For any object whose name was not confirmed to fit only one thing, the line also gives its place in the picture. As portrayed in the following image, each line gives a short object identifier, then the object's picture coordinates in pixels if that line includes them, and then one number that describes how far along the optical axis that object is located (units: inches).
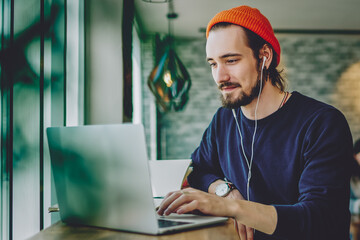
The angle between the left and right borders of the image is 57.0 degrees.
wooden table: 27.9
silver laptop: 27.0
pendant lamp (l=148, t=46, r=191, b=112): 111.8
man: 32.8
